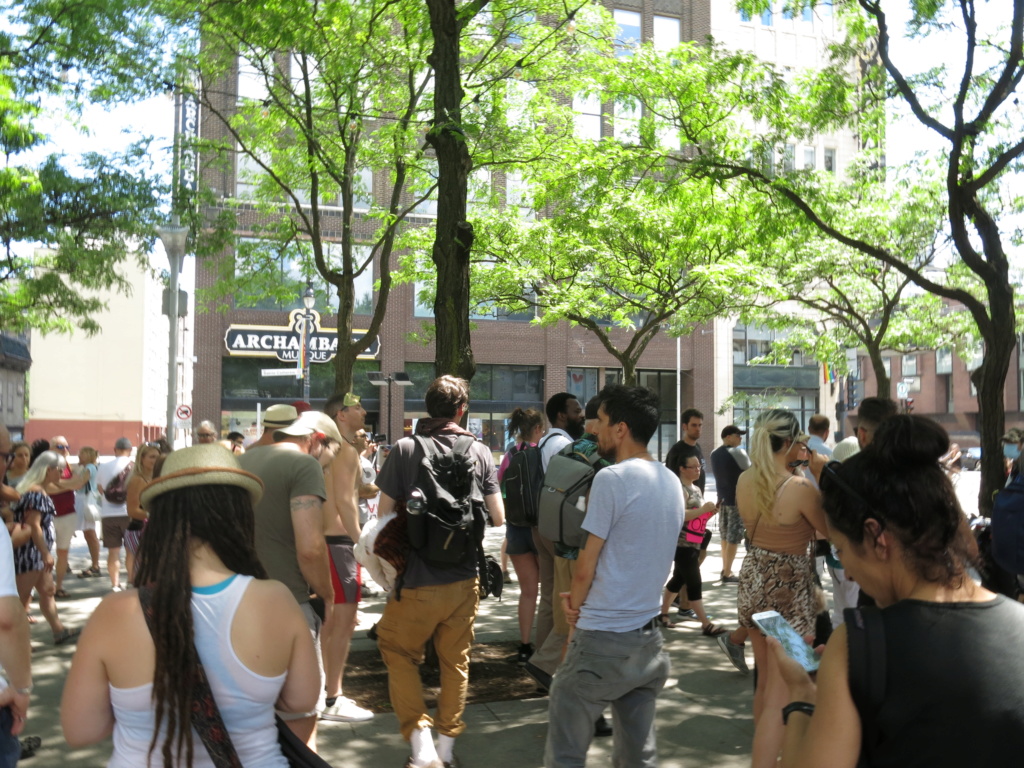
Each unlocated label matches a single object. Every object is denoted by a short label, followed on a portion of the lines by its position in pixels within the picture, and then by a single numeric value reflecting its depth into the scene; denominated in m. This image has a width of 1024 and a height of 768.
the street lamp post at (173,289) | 14.34
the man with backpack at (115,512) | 10.62
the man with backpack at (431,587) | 4.81
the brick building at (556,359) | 36.03
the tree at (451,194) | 7.16
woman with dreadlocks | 2.15
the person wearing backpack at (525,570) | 7.26
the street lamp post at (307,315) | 20.41
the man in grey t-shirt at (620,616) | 3.83
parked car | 47.75
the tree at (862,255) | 19.89
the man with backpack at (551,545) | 6.12
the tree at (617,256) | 16.75
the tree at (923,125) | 10.16
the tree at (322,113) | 11.66
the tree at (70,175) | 11.38
